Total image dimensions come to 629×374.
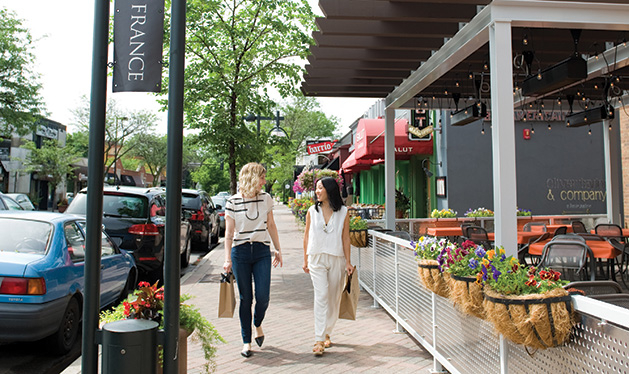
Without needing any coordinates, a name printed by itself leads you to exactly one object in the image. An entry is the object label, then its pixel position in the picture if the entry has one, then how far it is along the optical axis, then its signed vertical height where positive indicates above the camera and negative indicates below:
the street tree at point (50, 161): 40.53 +3.95
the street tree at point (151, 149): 52.62 +6.52
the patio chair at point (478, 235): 9.49 -0.53
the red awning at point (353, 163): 19.01 +1.90
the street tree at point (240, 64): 11.20 +3.42
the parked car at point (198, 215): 14.08 -0.17
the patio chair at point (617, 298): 2.88 -0.52
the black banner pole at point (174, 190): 2.94 +0.11
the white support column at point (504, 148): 5.51 +0.67
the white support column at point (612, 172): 12.16 +0.88
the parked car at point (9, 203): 13.84 +0.20
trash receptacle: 2.79 -0.79
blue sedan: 4.48 -0.66
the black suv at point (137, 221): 8.40 -0.20
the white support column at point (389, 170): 10.38 +0.80
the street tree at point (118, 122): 40.59 +7.62
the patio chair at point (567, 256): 6.15 -0.60
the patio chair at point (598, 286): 3.31 -0.54
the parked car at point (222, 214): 19.97 -0.23
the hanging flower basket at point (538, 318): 2.43 -0.55
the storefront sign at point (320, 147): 18.42 +2.28
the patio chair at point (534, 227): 9.70 -0.37
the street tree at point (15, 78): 22.62 +6.02
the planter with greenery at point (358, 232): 7.37 -0.35
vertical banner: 3.02 +1.01
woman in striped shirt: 4.92 -0.37
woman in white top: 5.01 -0.42
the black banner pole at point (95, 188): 2.91 +0.13
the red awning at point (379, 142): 15.29 +2.26
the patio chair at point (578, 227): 10.55 -0.40
